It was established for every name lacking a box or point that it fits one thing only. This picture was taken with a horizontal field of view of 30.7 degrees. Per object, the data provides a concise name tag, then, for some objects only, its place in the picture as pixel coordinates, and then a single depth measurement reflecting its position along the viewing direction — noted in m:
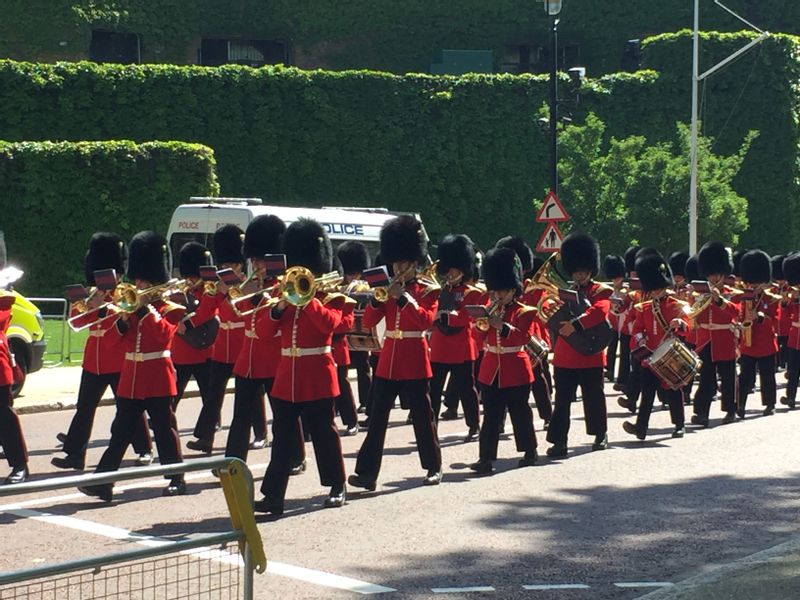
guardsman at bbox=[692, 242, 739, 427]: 14.30
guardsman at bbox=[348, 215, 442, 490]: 10.30
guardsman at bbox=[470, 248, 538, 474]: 11.07
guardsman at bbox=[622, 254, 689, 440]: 12.84
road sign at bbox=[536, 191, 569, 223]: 22.64
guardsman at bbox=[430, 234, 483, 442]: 12.70
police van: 20.75
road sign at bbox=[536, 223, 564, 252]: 22.55
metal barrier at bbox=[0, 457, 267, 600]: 4.36
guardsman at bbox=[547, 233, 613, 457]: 11.73
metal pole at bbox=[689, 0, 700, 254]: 31.52
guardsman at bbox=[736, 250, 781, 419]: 15.23
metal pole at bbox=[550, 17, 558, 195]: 24.61
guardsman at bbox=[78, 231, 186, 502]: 9.86
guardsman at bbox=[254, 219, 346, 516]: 9.27
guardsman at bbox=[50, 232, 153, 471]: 10.66
